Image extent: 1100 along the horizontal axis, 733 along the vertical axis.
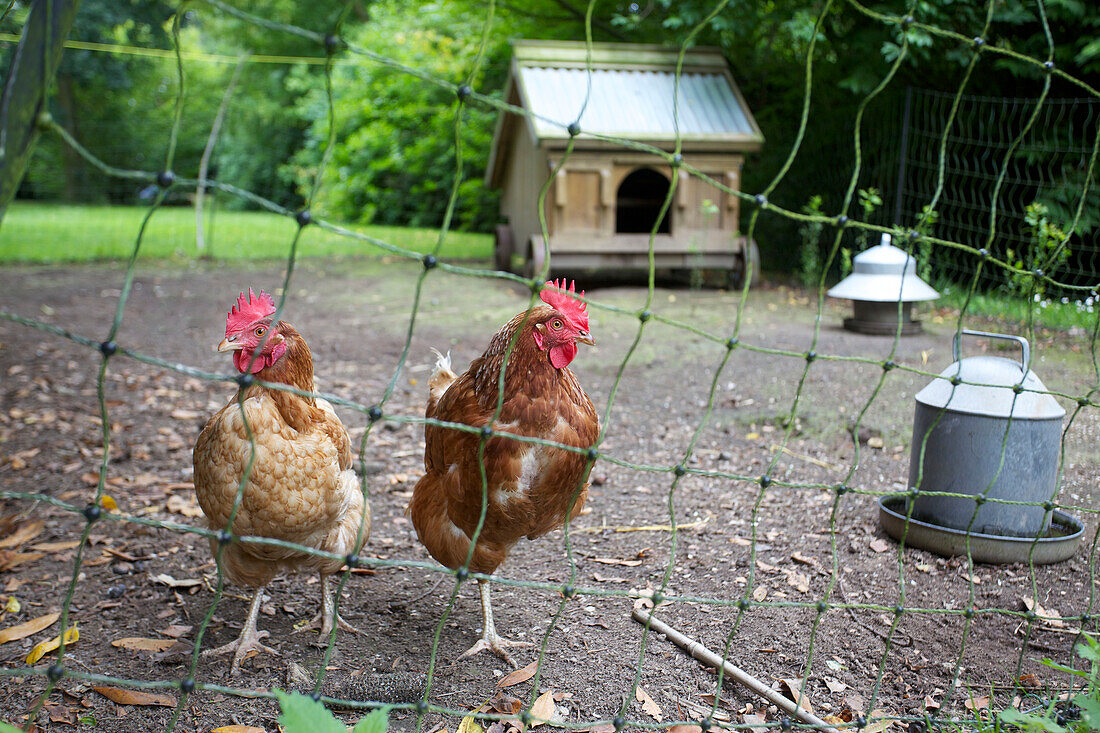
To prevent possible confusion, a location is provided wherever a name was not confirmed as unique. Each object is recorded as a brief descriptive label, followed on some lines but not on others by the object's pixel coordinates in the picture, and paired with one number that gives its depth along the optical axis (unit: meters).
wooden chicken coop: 7.27
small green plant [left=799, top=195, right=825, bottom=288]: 7.43
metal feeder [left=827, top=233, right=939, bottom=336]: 5.68
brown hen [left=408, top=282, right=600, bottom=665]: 2.22
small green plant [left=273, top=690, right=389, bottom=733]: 1.20
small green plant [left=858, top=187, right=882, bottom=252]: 6.02
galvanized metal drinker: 2.66
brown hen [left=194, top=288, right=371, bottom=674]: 2.15
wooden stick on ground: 1.87
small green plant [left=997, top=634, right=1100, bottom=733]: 1.54
